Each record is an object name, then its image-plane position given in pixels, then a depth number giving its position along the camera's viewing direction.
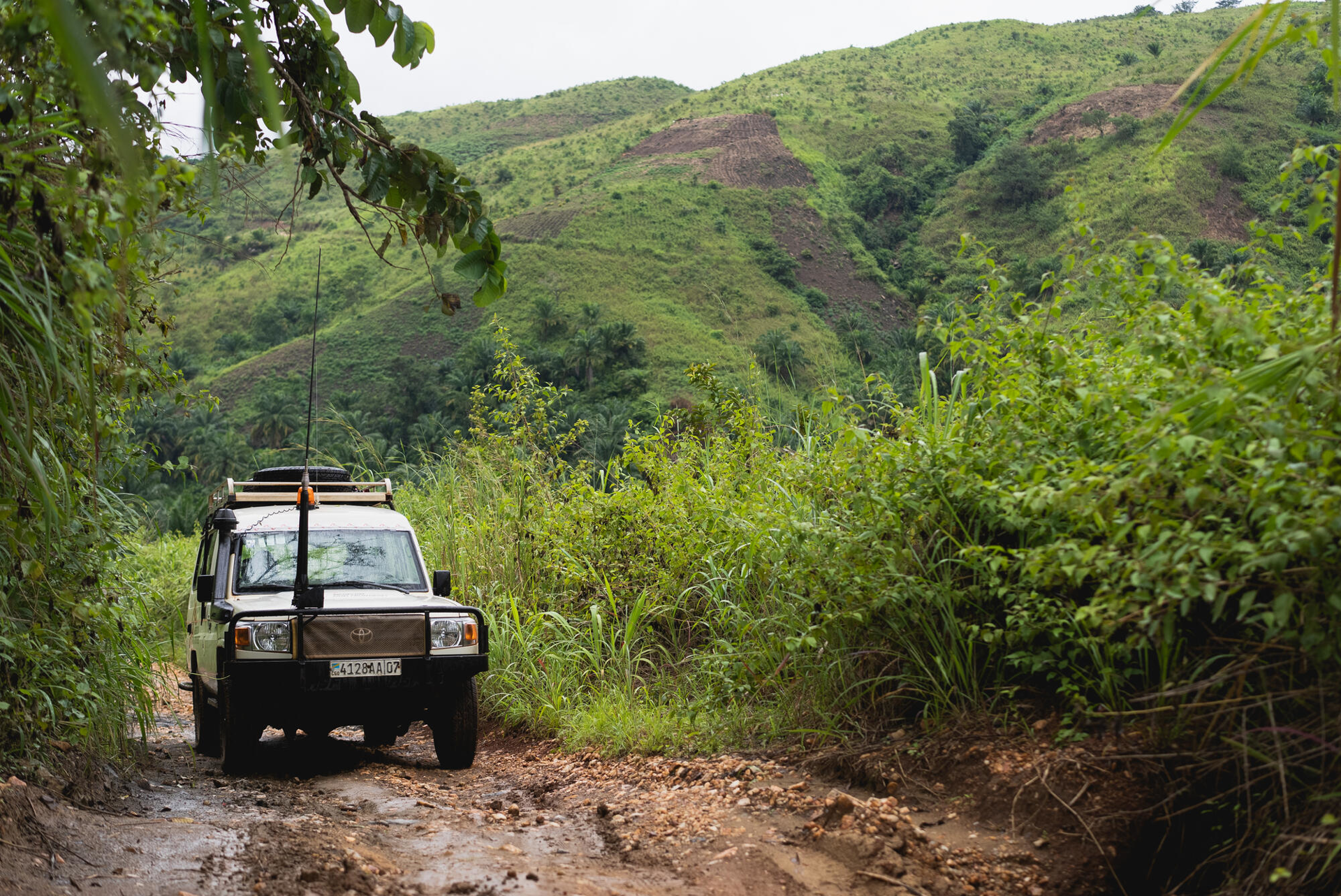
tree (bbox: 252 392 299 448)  57.08
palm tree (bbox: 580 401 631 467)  39.72
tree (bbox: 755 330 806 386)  48.70
